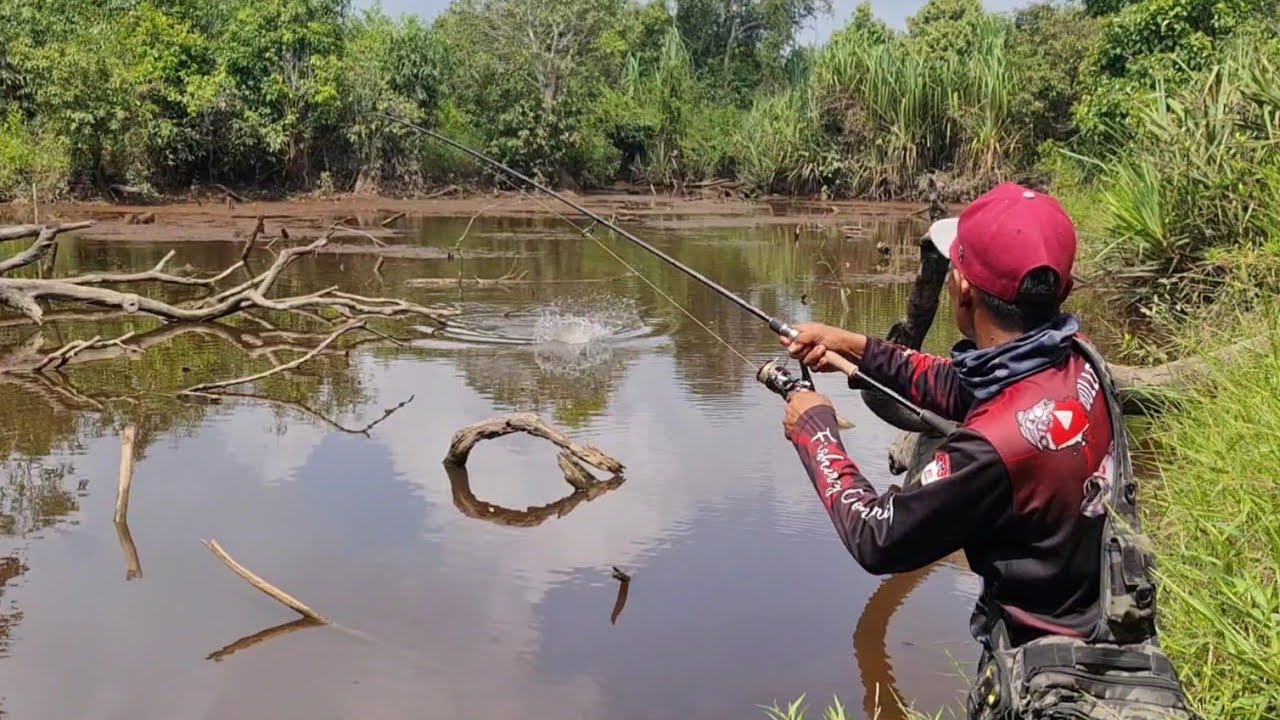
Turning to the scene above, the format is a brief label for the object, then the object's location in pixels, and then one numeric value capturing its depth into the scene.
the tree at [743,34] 41.09
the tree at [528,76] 30.61
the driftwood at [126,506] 5.72
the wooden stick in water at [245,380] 8.59
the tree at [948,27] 30.19
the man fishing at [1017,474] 2.12
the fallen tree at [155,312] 9.64
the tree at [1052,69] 25.78
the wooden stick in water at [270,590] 5.03
